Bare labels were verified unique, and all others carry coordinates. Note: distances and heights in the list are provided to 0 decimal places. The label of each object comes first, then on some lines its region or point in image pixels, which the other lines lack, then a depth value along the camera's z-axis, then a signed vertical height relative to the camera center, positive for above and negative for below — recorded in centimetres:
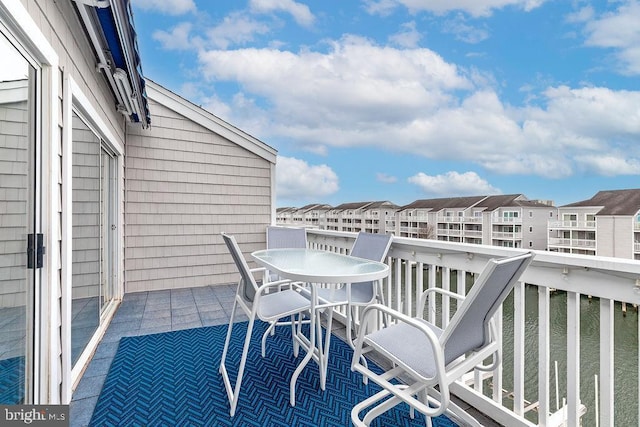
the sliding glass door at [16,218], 141 -2
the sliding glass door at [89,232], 236 -16
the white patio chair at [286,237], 382 -28
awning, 197 +123
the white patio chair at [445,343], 124 -60
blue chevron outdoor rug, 191 -119
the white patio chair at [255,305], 200 -63
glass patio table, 195 -38
